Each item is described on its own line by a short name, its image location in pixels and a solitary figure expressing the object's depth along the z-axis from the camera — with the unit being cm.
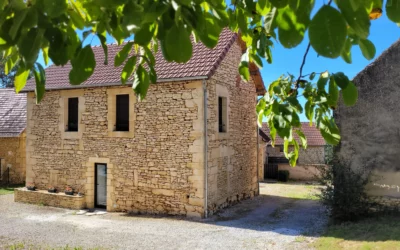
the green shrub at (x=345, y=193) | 841
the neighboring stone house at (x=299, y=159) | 1970
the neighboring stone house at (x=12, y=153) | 1642
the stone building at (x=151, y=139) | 1004
